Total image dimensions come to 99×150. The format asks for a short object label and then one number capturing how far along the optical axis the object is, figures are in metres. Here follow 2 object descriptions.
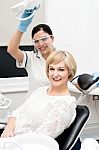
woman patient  2.10
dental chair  2.10
